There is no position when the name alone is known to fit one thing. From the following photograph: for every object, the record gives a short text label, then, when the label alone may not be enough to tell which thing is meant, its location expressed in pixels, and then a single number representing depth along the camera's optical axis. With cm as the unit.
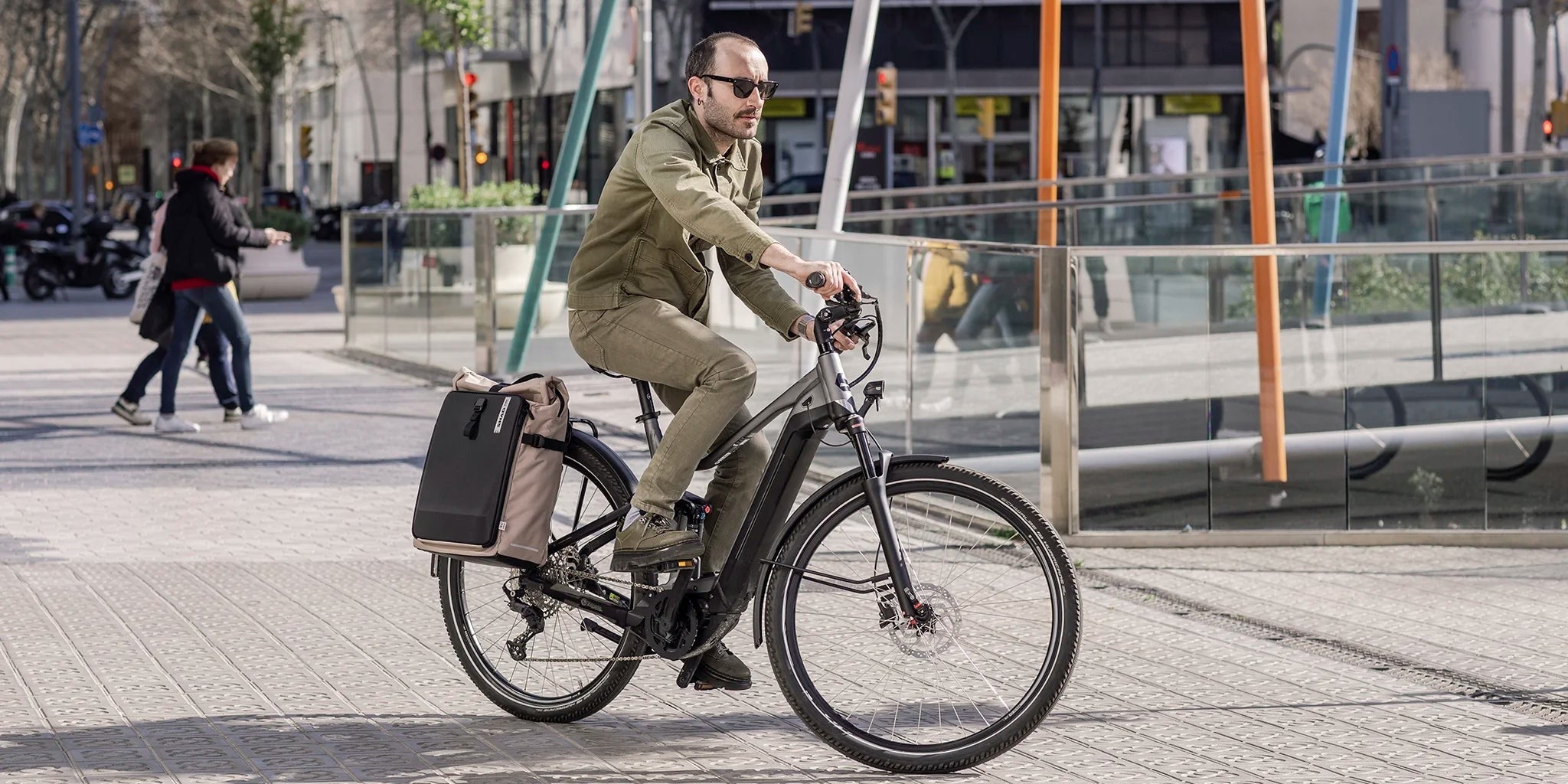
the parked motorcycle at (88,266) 3000
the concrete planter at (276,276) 2967
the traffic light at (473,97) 4568
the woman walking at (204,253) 1233
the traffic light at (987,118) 5828
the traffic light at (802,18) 4772
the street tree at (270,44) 5509
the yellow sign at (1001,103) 6406
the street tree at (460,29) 4766
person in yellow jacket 930
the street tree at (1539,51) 4469
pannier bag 514
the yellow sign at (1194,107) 6362
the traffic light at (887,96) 4353
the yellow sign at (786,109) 6312
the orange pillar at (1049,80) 1288
